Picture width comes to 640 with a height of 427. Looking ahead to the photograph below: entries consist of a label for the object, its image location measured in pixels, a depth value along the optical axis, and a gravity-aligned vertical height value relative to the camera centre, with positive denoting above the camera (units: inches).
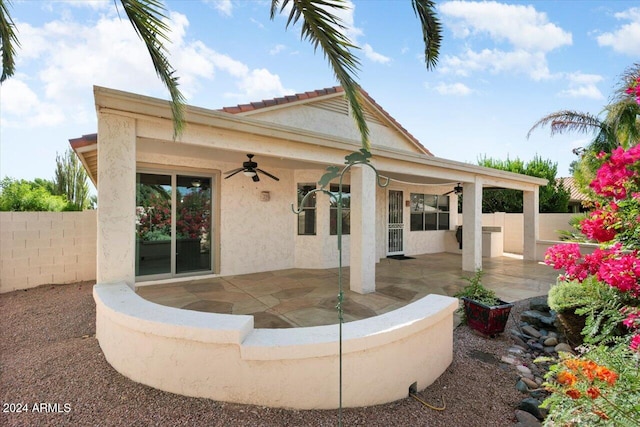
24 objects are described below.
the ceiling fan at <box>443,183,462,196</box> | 434.2 +38.5
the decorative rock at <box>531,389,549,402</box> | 124.2 -81.9
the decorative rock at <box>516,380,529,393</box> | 128.4 -80.3
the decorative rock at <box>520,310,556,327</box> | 196.2 -74.6
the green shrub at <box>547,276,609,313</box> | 146.9 -47.8
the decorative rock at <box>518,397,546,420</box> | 110.9 -78.7
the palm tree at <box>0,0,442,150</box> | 119.4 +83.4
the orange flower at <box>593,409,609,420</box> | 68.4 -49.1
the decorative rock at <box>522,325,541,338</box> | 186.9 -79.7
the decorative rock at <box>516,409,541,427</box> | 106.0 -79.6
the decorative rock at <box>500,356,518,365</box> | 152.2 -80.3
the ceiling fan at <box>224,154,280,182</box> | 255.6 +41.2
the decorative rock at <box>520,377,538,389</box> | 132.8 -80.9
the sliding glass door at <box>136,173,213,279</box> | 265.7 -11.1
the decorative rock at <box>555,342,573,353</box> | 167.0 -80.2
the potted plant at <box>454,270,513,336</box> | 172.7 -60.7
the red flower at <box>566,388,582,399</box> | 77.7 -50.7
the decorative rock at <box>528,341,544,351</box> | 171.9 -82.1
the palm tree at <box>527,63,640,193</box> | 347.6 +120.8
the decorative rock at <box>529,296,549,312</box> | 215.2 -70.9
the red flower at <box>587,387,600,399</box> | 70.8 -45.4
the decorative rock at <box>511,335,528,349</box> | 174.4 -80.8
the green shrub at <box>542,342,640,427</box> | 66.8 -46.7
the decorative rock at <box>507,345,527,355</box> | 163.9 -80.8
